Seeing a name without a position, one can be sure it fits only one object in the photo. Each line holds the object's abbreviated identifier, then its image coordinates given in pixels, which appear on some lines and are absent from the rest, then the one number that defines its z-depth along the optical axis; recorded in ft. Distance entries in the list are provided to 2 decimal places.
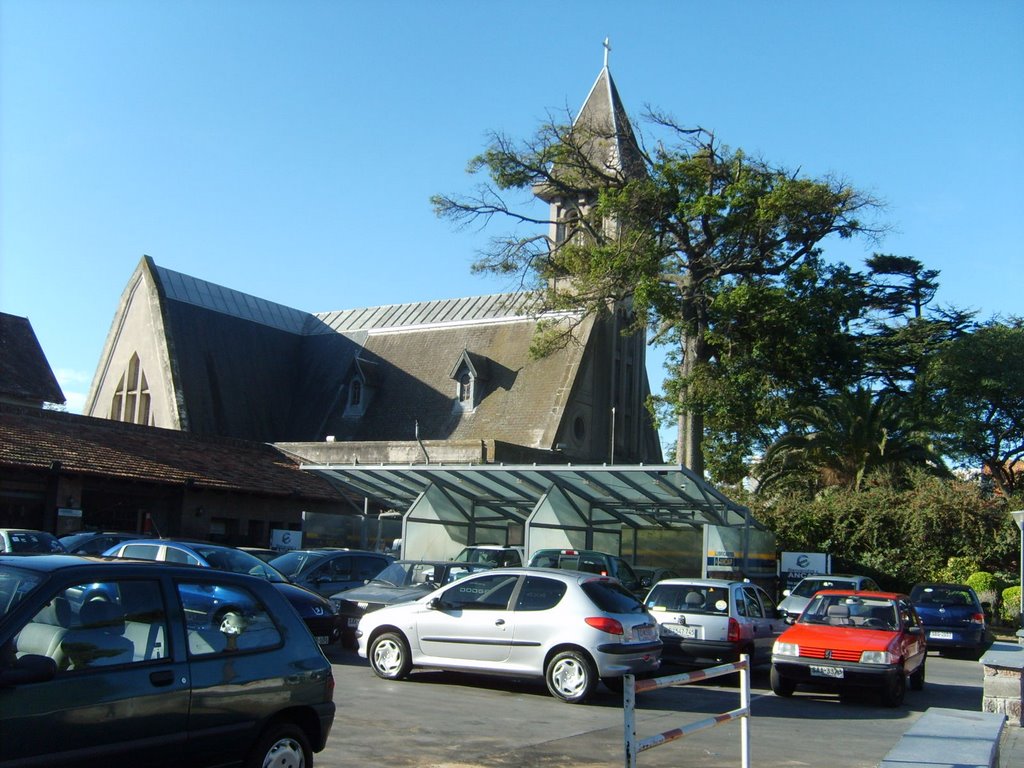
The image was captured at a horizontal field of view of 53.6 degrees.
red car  44.83
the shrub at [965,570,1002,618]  96.43
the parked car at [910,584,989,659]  73.92
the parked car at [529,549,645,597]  69.62
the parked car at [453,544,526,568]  75.31
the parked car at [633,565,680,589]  77.46
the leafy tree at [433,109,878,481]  110.01
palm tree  114.93
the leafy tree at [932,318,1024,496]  125.49
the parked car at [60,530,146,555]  67.51
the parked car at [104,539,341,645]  50.57
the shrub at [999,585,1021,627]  92.84
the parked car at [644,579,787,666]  49.80
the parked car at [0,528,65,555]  64.69
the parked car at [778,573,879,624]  73.51
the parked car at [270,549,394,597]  64.28
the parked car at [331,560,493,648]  56.59
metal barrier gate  20.53
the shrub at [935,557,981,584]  100.12
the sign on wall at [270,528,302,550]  96.73
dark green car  18.25
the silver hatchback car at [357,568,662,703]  40.83
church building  133.39
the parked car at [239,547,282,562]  70.74
